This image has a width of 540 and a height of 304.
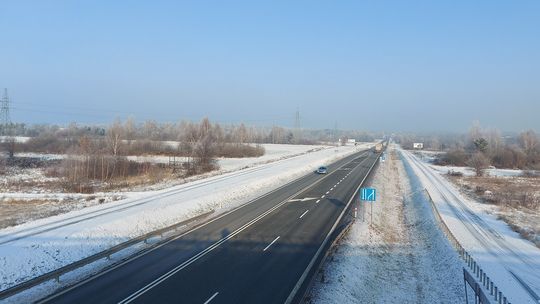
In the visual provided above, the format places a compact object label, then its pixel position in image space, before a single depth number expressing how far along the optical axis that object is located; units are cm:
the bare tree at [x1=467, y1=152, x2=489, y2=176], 7169
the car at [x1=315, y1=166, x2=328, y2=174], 6128
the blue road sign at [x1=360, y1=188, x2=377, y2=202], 2652
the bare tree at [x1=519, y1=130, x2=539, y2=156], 11362
